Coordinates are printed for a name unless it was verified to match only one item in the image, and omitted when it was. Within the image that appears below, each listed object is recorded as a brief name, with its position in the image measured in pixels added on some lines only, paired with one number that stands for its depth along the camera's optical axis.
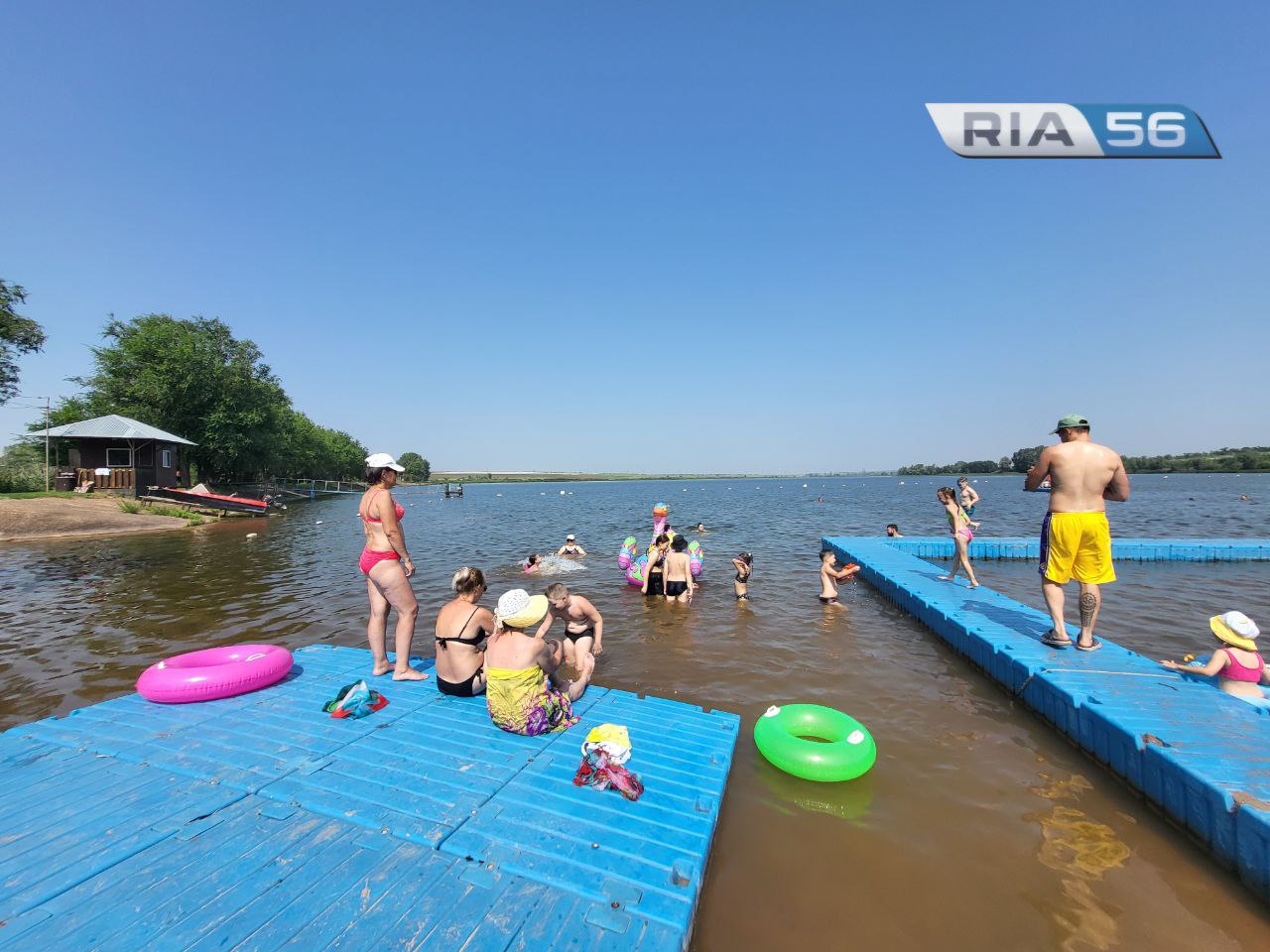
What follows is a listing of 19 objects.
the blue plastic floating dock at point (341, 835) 2.54
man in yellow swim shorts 5.63
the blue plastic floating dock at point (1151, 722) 3.56
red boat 30.49
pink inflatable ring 5.12
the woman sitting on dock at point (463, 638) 5.16
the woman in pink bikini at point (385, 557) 5.31
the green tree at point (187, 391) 36.66
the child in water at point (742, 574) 11.58
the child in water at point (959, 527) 10.48
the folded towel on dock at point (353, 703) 4.83
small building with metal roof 29.09
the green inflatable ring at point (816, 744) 4.60
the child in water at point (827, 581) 11.37
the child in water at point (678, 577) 11.62
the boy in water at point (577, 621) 6.39
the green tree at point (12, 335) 27.31
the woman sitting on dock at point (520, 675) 4.40
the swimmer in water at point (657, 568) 11.88
